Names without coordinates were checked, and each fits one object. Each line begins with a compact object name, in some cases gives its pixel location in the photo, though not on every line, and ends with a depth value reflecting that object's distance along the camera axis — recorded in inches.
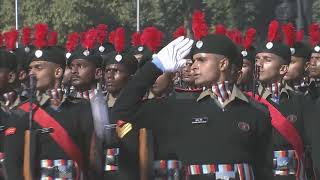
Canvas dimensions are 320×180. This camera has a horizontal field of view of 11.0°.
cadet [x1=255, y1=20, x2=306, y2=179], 602.2
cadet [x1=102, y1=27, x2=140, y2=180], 527.7
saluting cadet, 439.3
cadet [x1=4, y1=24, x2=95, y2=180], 487.1
